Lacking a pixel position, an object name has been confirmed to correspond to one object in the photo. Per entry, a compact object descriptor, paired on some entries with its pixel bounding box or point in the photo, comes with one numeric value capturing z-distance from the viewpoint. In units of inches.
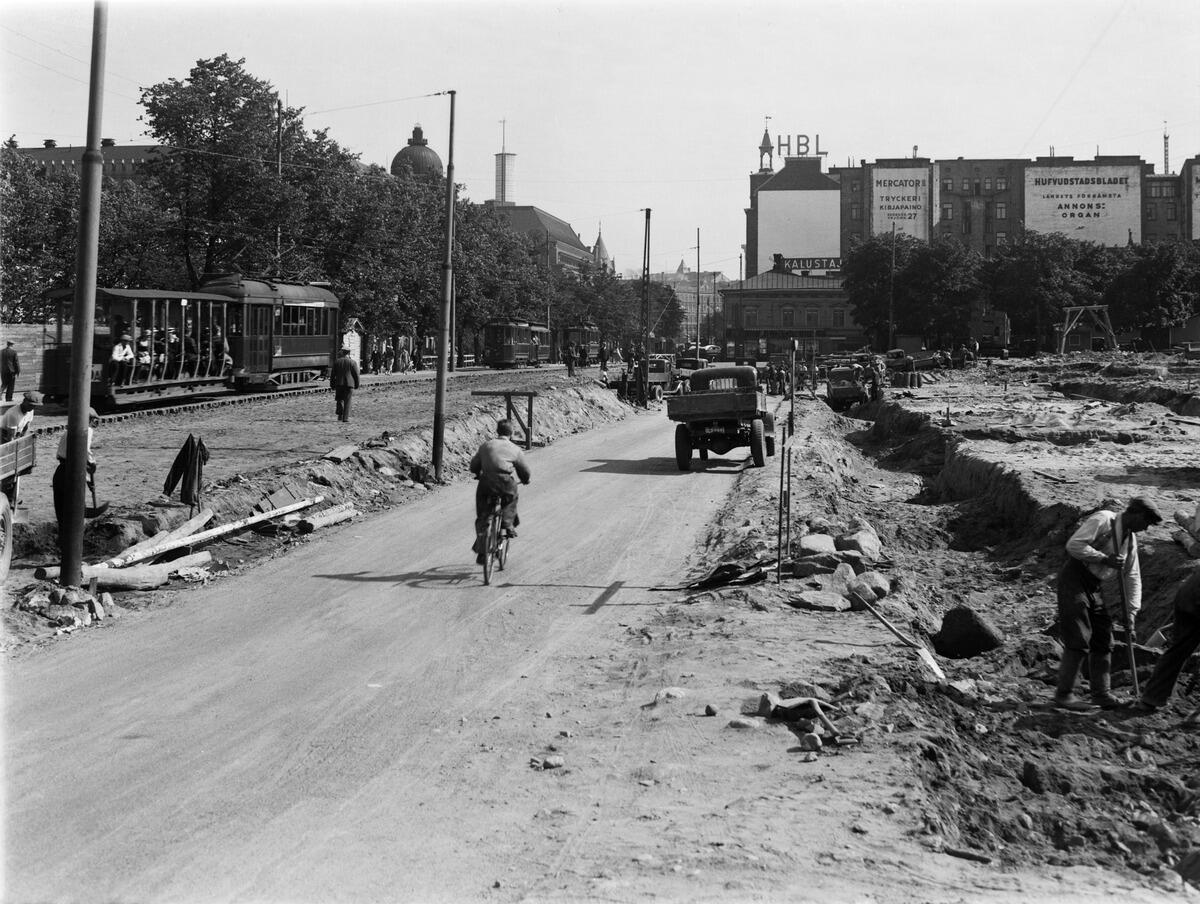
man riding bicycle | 550.3
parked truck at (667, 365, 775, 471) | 1005.2
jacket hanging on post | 637.3
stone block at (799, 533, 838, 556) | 585.3
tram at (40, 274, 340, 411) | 1229.1
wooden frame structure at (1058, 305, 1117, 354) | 3117.1
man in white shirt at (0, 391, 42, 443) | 523.5
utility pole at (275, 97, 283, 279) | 1849.2
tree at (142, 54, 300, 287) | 1835.6
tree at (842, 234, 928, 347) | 4008.4
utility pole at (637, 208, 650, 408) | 1993.1
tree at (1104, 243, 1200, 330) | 3831.2
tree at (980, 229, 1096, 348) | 3878.0
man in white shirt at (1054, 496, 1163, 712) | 376.2
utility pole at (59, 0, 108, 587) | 490.0
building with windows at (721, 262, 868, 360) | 4729.3
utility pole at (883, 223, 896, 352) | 3727.9
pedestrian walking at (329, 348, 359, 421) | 1175.0
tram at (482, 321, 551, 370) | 3041.3
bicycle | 549.3
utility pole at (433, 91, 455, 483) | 901.8
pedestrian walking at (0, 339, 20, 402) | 1267.2
